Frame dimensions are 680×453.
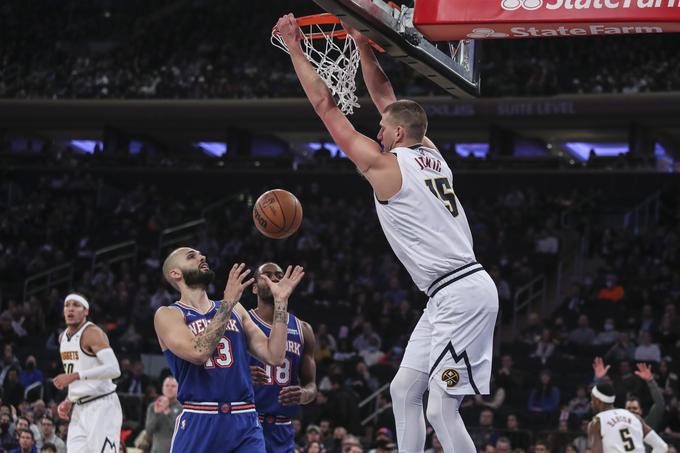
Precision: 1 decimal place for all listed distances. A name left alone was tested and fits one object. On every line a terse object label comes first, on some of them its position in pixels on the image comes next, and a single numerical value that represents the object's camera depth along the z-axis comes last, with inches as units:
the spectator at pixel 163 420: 566.9
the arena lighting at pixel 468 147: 1398.9
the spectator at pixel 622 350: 723.4
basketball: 331.0
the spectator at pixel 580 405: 633.6
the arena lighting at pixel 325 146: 1400.0
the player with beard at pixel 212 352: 274.5
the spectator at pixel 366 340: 807.1
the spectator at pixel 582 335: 780.0
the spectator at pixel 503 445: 555.8
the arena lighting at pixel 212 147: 1518.2
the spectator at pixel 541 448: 536.7
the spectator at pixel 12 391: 710.5
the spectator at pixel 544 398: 665.6
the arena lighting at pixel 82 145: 1531.7
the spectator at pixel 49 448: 508.8
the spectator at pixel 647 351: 719.1
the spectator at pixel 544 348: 755.0
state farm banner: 263.7
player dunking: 249.0
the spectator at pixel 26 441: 539.2
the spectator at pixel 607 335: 775.1
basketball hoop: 312.5
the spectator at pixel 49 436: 554.9
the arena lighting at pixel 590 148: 1376.7
